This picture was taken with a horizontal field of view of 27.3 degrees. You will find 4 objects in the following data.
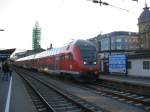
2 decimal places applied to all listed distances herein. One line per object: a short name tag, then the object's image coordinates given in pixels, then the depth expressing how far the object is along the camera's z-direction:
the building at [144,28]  94.19
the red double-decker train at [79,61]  23.48
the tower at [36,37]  130.24
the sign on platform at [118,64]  38.34
